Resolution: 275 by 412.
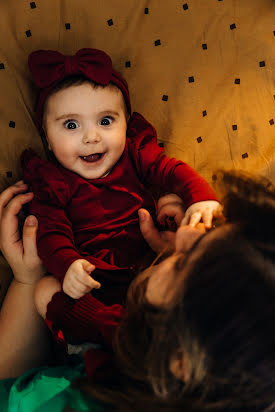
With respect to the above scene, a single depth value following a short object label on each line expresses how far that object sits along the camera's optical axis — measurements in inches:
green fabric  28.0
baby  36.4
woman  20.4
